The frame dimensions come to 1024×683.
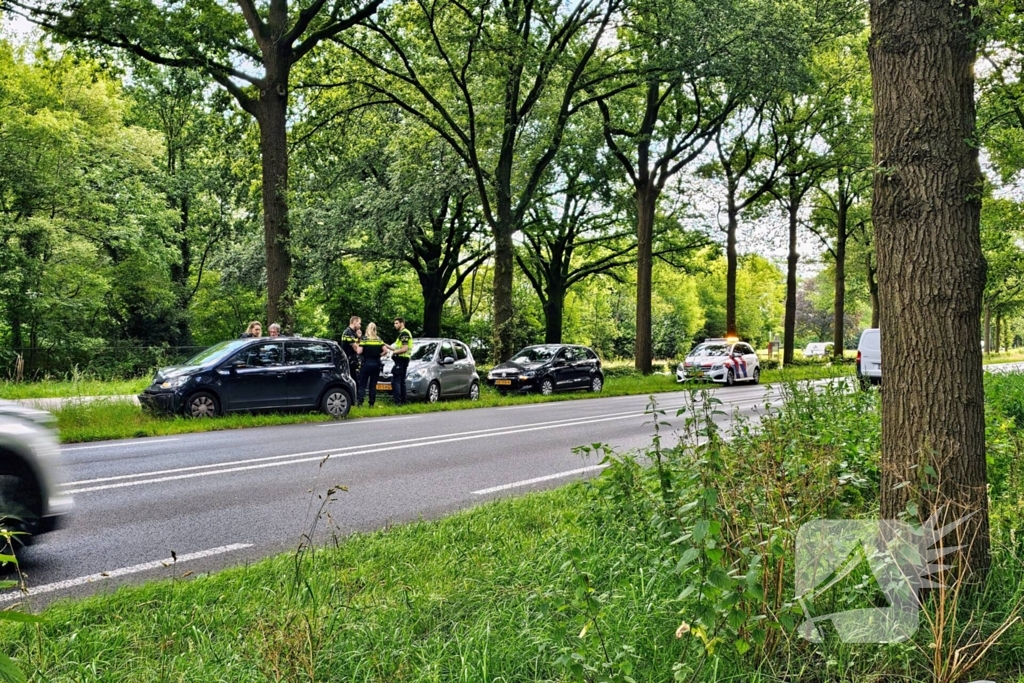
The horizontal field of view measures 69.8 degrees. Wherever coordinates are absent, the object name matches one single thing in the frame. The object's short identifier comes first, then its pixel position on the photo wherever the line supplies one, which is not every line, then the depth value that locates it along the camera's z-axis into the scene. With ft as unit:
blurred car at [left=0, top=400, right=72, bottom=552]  15.01
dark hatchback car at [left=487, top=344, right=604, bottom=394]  68.59
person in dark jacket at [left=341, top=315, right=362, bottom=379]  54.90
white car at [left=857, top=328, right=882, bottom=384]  66.39
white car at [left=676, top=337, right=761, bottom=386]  91.61
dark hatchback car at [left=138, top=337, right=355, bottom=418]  42.75
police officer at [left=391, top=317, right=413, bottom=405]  55.26
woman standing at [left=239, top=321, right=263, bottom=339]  48.67
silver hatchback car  60.08
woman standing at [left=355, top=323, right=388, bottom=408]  53.31
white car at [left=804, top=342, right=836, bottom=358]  238.07
